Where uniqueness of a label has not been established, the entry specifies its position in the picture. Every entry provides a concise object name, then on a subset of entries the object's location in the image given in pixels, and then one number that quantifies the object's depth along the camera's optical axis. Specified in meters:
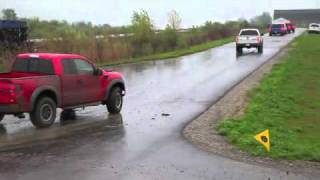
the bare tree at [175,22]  58.26
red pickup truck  12.48
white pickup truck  43.66
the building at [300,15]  169.19
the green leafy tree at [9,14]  57.17
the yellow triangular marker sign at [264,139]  10.28
